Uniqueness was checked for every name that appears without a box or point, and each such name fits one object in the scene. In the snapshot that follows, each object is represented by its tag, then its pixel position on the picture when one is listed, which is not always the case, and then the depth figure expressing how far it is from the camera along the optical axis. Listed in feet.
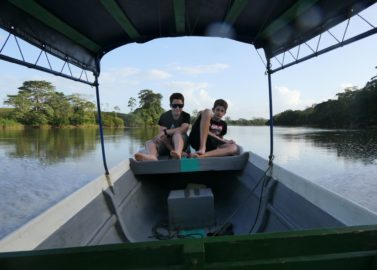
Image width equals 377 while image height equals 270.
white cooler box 10.78
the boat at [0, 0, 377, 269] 3.21
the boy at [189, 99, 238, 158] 13.09
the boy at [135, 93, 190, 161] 13.73
